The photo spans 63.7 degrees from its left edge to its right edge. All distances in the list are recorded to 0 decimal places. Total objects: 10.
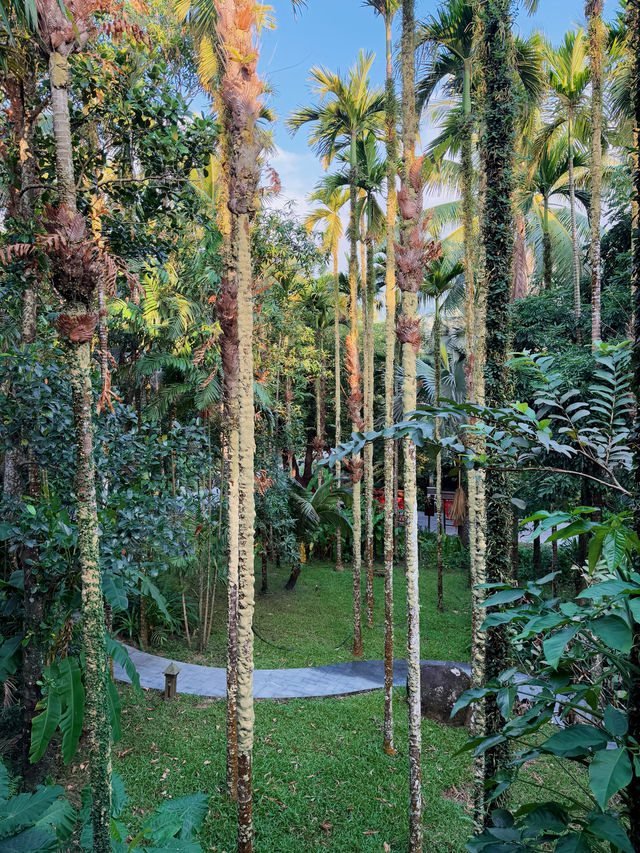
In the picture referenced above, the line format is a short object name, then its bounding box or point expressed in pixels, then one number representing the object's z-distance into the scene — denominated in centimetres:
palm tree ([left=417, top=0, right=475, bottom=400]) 773
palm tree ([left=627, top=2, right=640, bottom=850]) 156
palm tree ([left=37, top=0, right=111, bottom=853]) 337
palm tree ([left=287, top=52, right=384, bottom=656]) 1071
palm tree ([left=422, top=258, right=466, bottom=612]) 1217
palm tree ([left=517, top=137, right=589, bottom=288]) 1322
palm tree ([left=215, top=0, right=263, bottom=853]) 435
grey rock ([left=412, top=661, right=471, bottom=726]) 830
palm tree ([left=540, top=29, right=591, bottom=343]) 1062
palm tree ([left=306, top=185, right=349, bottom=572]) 1286
